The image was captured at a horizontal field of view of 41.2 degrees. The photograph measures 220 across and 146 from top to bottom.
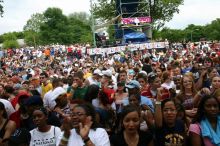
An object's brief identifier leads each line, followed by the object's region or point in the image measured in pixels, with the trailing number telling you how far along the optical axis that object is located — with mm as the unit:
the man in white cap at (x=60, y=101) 4490
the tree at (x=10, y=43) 70291
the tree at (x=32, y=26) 71004
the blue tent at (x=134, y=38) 23354
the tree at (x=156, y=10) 32318
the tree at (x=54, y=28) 53912
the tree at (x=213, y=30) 52614
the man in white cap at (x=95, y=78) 7538
